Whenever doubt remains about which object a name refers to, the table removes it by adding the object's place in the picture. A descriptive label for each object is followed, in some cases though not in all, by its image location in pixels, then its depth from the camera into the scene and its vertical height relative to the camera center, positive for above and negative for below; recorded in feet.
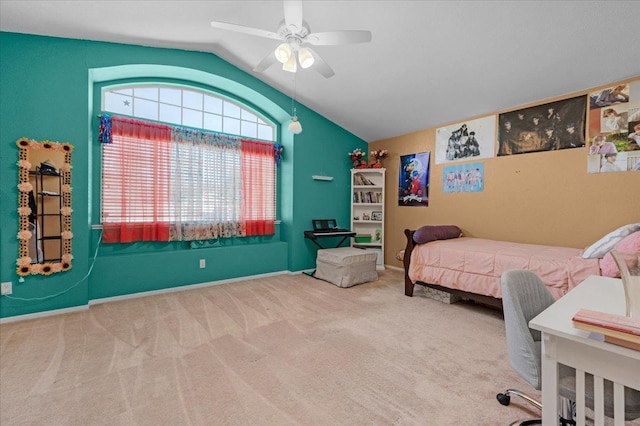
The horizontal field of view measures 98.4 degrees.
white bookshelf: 16.69 +0.28
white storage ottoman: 12.94 -2.57
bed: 7.70 -1.55
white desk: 2.86 -1.62
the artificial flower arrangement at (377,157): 16.81 +3.53
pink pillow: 6.98 -0.89
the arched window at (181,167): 11.34 +2.17
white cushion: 7.55 -0.79
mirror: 8.97 +0.22
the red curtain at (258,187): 14.46 +1.45
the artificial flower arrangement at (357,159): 17.17 +3.45
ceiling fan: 6.75 +4.56
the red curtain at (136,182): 11.19 +1.31
